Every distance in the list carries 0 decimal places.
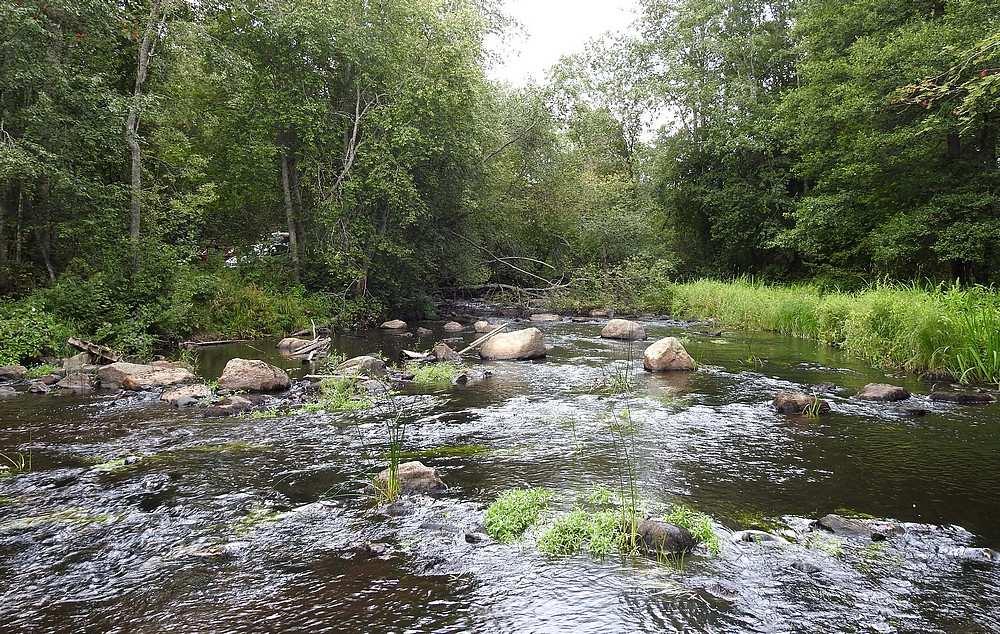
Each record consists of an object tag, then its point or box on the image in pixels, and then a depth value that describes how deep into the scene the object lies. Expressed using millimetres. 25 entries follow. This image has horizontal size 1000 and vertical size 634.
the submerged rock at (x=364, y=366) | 11648
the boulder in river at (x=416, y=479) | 5430
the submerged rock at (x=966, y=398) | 8578
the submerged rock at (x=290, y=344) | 16266
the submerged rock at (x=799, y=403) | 8344
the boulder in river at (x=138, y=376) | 10672
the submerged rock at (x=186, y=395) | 9297
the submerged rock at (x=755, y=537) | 4398
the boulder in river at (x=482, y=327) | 20491
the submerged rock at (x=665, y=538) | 4215
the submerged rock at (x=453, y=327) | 21338
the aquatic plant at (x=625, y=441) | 4496
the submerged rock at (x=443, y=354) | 13797
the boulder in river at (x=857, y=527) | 4461
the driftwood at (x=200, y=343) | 16250
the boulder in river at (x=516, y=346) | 14234
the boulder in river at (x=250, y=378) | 10242
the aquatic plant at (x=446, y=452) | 6660
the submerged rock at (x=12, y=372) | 11069
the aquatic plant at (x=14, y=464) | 6047
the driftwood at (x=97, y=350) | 12680
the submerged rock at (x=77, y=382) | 10508
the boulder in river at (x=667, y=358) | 12188
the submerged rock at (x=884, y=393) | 8930
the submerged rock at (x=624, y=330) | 18106
